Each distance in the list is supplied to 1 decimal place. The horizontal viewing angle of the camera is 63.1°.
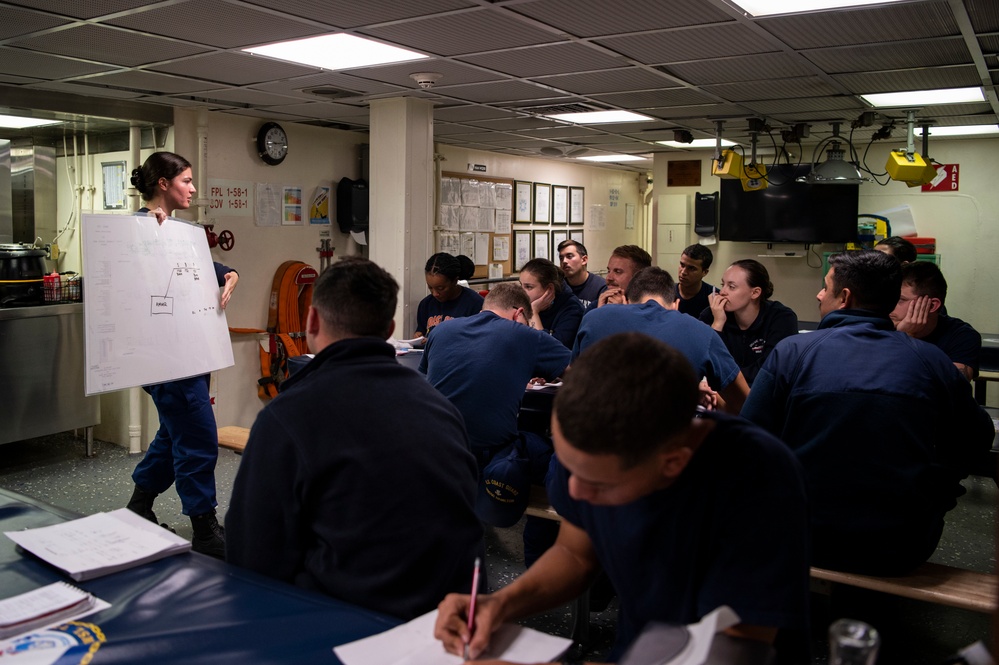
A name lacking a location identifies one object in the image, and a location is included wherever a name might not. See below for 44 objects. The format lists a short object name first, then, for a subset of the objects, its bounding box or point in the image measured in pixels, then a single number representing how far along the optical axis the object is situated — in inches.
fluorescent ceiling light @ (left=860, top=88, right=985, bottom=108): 191.2
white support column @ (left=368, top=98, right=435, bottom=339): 205.6
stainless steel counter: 195.0
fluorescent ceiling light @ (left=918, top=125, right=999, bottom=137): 251.9
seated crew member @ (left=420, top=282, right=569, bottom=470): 122.6
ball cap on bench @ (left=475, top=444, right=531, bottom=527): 122.0
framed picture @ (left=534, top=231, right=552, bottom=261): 358.3
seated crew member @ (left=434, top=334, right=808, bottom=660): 44.5
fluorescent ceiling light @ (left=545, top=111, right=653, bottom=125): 231.5
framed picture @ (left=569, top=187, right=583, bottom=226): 381.1
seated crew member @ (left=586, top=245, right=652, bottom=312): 198.1
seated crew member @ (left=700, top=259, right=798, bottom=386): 160.1
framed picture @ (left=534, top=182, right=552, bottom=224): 357.1
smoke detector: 175.0
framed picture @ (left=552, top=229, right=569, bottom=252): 370.3
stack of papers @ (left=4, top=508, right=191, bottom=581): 63.5
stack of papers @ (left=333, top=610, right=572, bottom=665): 50.9
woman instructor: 143.9
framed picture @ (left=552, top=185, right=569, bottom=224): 369.4
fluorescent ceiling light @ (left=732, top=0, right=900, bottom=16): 121.0
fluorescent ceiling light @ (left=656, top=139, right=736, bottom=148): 294.7
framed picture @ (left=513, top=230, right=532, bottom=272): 343.9
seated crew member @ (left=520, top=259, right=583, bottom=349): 185.3
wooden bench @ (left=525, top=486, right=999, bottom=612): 93.9
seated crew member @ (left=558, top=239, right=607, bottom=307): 218.7
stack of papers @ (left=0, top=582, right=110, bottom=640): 54.1
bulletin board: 301.6
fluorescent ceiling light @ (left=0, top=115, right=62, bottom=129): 219.1
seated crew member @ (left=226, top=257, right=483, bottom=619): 62.1
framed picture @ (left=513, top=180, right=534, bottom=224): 343.3
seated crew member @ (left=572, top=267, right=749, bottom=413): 127.6
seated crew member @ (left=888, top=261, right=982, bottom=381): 153.3
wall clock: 235.5
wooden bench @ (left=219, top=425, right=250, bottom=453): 172.7
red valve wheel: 225.9
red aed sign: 277.3
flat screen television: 282.7
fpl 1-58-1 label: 223.5
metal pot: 195.9
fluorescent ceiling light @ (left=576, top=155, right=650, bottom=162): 354.7
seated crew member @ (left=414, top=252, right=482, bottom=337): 193.8
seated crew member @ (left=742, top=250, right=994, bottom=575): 91.3
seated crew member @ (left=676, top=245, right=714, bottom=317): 197.8
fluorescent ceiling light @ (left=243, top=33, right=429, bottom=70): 148.3
